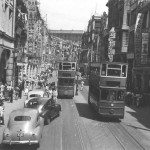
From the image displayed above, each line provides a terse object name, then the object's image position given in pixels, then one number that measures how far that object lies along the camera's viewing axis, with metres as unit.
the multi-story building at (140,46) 39.69
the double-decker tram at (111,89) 23.23
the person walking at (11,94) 33.28
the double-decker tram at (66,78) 39.72
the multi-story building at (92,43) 98.71
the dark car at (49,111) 21.80
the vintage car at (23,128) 15.31
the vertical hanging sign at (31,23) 61.04
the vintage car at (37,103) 22.20
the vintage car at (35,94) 29.67
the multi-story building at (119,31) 55.50
